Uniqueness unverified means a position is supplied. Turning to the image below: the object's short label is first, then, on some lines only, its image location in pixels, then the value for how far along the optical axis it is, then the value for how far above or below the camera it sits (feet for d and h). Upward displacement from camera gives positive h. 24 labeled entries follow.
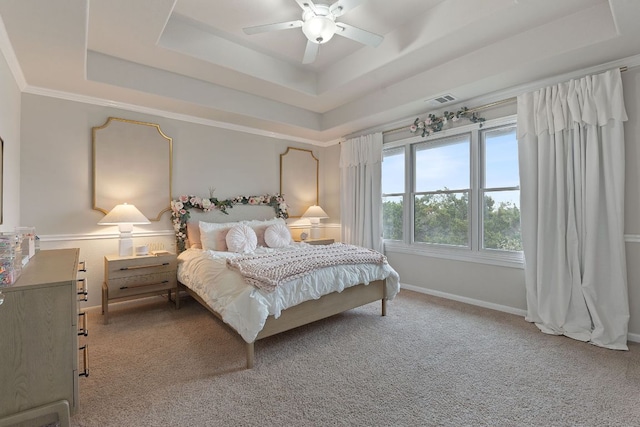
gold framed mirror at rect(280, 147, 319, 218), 17.01 +2.07
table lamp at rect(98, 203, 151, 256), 10.72 -0.21
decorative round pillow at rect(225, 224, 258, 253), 11.92 -1.03
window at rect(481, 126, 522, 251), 11.37 +0.89
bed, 7.64 -1.96
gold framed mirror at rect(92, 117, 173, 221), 11.57 +2.01
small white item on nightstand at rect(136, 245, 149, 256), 11.48 -1.36
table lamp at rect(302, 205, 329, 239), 16.67 -0.11
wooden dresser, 4.75 -2.14
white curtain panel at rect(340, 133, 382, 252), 15.48 +1.26
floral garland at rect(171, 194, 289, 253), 13.03 +0.41
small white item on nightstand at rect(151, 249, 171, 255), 11.79 -1.51
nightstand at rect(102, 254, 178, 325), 10.41 -2.26
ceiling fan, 7.80 +5.23
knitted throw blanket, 7.81 -1.46
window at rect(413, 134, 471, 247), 12.84 +1.02
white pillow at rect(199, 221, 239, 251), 12.26 -0.90
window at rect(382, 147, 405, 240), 15.20 +1.10
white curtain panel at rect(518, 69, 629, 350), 8.67 +0.15
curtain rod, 11.09 +4.23
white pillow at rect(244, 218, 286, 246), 13.41 -0.54
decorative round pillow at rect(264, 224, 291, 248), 13.10 -0.98
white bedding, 7.43 -2.15
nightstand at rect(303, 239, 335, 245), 15.61 -1.47
